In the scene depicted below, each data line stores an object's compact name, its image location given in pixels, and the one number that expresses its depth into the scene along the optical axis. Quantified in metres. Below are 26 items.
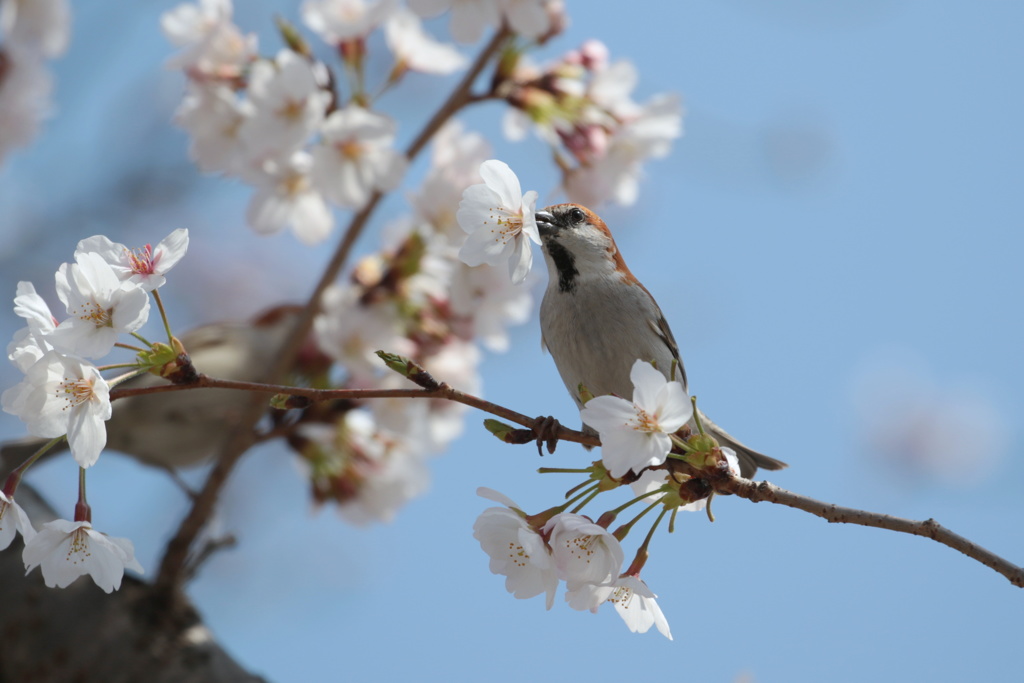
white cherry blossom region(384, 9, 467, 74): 7.42
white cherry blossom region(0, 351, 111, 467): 3.24
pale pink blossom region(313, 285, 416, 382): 7.35
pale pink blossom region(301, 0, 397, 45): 6.95
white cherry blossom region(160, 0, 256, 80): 6.80
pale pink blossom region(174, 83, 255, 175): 6.93
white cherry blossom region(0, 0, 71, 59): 8.24
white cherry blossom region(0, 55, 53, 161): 8.51
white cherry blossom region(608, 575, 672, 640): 3.78
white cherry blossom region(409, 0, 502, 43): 6.03
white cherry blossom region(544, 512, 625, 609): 3.46
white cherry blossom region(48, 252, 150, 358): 3.28
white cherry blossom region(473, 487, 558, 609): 3.59
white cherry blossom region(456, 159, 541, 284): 3.61
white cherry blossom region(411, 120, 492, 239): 7.29
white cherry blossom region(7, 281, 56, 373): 3.36
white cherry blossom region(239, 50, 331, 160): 6.45
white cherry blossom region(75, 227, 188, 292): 3.39
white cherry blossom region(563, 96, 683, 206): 6.99
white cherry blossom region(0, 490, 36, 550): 3.31
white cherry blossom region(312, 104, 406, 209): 6.71
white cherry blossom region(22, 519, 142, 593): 3.40
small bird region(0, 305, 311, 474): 7.59
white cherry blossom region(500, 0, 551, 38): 6.06
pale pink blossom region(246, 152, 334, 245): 7.04
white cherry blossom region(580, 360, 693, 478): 3.21
